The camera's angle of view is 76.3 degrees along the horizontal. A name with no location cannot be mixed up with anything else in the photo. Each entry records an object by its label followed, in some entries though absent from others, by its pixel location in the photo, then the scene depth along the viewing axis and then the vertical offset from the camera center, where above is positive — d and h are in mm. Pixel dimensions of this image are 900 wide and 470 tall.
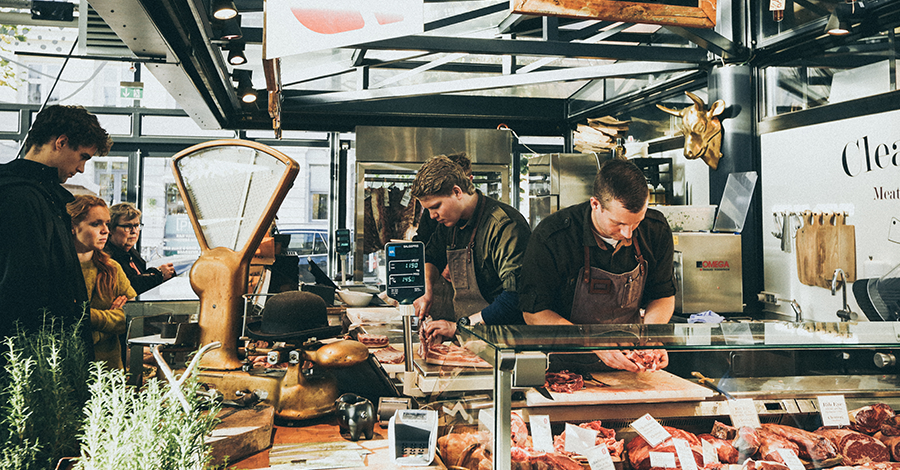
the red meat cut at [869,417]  1760 -511
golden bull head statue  4961 +1048
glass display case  1311 -322
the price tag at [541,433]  1566 -500
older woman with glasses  3855 +101
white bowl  4199 -322
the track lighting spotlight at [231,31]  3330 +1318
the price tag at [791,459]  1624 -590
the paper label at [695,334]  1446 -220
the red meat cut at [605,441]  1607 -536
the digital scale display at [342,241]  5680 +135
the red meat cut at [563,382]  1665 -380
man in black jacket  1856 +114
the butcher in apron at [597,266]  2512 -59
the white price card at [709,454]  1633 -575
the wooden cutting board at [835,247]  3967 +36
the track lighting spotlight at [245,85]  4930 +1465
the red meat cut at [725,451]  1654 -574
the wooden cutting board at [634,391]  1668 -417
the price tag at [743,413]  1753 -495
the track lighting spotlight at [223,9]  2857 +1231
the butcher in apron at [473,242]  2818 +61
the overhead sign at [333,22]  1611 +656
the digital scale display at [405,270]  1812 -51
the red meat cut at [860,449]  1682 -579
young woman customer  2715 -26
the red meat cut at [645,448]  1609 -558
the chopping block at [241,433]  1378 -445
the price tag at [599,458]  1551 -559
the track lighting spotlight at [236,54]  3809 +1355
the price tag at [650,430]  1643 -515
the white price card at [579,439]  1597 -523
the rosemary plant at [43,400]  1091 -304
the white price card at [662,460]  1596 -578
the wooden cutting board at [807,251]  4238 +11
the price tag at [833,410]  1781 -496
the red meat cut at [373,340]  2793 -423
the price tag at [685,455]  1595 -568
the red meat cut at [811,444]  1689 -571
